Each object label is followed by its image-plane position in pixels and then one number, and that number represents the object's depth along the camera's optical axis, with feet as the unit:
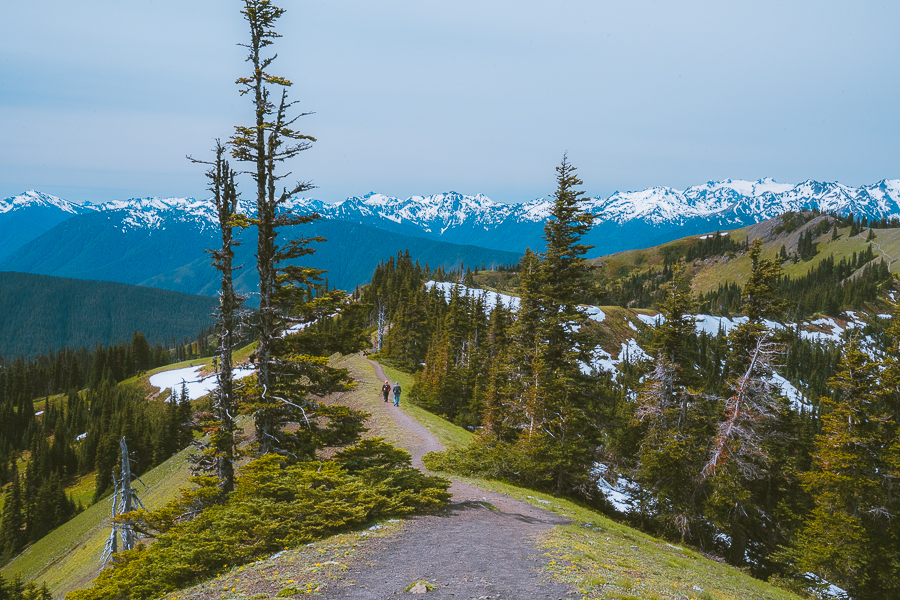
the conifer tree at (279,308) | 53.42
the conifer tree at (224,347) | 54.90
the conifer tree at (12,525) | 212.02
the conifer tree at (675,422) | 85.25
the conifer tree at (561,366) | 81.20
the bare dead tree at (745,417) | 77.87
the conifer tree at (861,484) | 72.28
